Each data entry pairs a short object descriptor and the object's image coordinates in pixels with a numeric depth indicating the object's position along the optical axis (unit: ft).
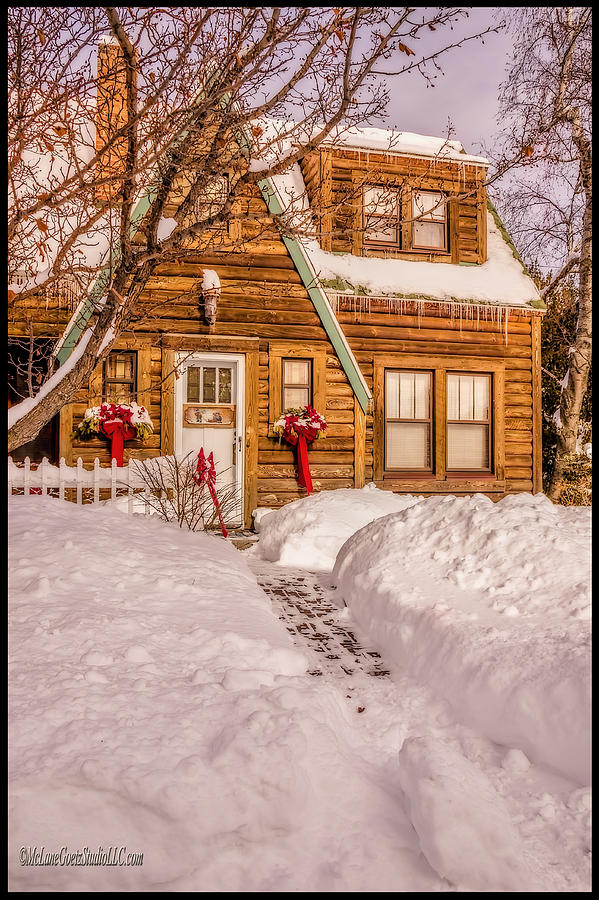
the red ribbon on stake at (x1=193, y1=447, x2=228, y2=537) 24.49
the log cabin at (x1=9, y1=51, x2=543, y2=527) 30.78
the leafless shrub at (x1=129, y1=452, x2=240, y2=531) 23.40
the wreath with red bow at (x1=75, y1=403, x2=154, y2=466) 28.40
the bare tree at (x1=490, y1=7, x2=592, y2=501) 44.37
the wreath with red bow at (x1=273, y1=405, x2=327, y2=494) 31.65
